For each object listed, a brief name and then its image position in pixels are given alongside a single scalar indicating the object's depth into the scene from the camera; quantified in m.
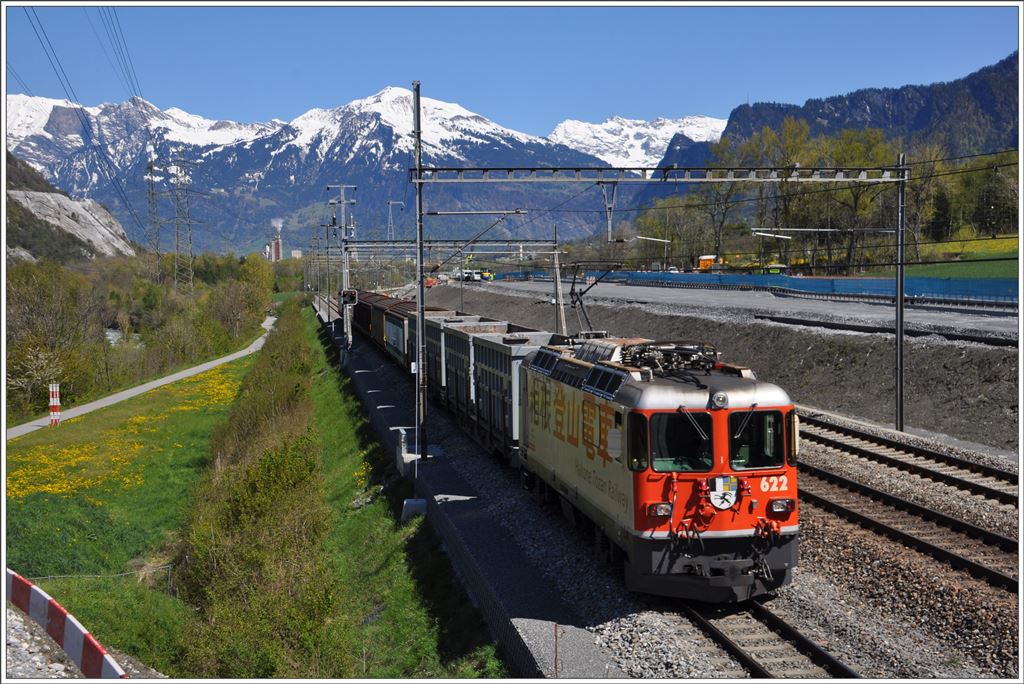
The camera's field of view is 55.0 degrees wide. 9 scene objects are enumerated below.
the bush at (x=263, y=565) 15.38
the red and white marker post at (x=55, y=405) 46.97
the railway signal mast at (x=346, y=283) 60.97
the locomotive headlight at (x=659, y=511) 12.85
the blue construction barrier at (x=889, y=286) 48.55
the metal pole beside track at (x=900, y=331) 26.48
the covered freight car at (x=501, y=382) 21.55
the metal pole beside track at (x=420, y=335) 24.78
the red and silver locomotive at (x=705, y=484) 12.91
